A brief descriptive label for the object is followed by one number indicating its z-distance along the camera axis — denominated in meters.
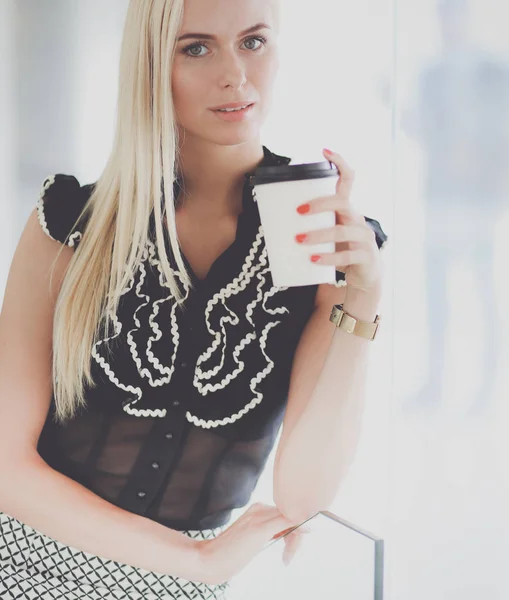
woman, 1.56
